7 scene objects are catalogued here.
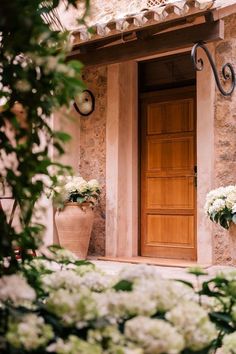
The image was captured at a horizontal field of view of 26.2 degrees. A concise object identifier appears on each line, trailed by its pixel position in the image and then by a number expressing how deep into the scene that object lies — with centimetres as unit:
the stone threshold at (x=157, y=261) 497
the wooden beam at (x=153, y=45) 446
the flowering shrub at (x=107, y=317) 83
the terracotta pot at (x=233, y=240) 414
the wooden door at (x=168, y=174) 555
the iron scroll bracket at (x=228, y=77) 483
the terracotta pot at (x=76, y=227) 536
